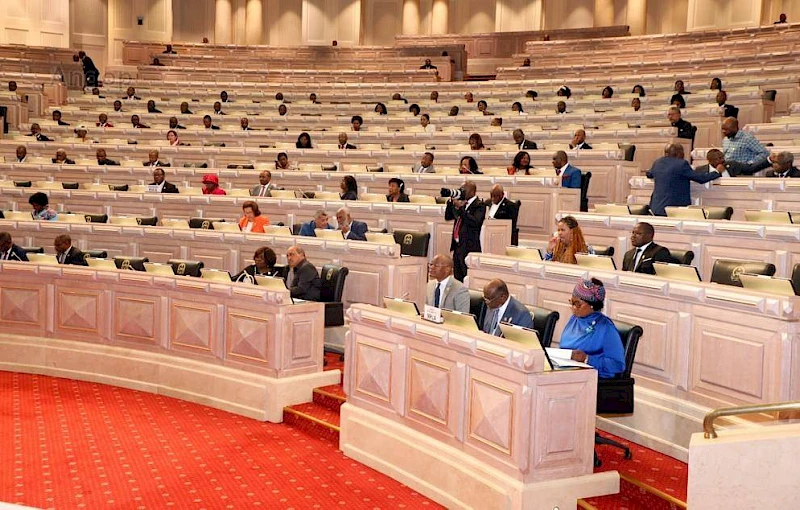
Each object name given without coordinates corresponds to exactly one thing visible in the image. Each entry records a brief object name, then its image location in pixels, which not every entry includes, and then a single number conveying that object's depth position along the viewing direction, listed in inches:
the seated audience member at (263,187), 437.1
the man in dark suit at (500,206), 346.9
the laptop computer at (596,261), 247.1
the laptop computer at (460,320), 203.9
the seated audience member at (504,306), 214.4
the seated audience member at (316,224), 347.1
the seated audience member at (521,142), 467.2
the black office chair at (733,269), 227.8
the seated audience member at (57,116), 633.0
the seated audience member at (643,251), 253.3
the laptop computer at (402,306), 225.0
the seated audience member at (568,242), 264.9
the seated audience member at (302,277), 297.1
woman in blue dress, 198.4
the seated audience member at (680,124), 439.5
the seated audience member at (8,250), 335.9
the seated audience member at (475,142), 477.1
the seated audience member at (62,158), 519.5
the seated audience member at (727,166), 333.7
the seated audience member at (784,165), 332.8
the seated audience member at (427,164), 444.1
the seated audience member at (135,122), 624.4
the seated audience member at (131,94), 707.4
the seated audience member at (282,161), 482.6
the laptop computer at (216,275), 288.4
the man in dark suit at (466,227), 331.0
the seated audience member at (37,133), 586.6
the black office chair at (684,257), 259.9
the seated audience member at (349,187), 399.2
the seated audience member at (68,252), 331.3
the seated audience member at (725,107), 458.6
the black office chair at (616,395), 195.6
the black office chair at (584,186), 399.2
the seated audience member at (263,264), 297.7
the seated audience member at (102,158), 518.9
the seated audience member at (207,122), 616.4
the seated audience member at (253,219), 365.4
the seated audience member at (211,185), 434.6
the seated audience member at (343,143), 518.3
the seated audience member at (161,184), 449.1
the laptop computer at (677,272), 220.7
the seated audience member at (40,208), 399.5
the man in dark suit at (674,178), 326.0
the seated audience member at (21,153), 518.1
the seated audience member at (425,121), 573.5
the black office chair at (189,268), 317.1
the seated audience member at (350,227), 335.3
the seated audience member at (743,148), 350.0
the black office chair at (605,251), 286.5
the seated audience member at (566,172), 380.2
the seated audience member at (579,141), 428.5
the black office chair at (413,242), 334.6
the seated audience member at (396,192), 388.2
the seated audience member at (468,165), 414.3
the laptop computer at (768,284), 197.6
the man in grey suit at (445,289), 243.3
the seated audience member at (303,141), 538.3
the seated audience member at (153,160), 509.0
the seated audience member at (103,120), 628.7
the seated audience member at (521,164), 399.9
